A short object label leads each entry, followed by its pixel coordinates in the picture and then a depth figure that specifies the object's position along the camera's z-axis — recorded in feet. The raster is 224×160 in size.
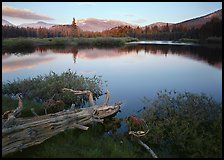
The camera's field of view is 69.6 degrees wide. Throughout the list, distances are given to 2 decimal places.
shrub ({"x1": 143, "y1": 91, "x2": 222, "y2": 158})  15.10
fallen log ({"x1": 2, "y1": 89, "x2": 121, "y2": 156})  13.93
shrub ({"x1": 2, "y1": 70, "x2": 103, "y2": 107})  26.11
